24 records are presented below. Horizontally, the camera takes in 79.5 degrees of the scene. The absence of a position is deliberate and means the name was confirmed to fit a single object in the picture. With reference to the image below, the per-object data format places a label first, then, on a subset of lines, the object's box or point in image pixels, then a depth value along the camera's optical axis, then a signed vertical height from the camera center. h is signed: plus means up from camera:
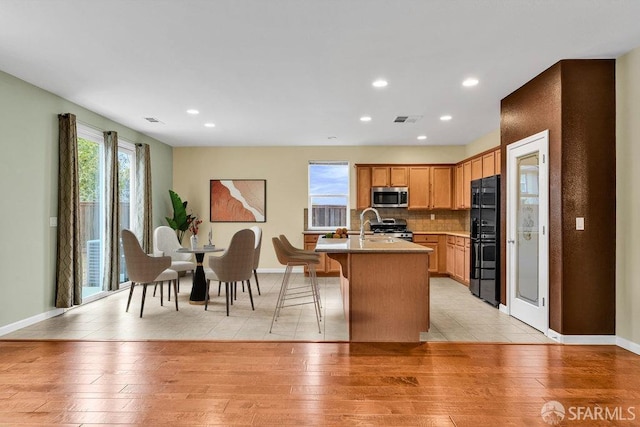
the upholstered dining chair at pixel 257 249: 5.32 -0.51
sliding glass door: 5.24 +0.09
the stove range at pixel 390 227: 7.53 -0.29
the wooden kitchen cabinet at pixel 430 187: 7.65 +0.50
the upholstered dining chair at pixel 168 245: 5.83 -0.50
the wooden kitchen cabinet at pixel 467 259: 6.09 -0.76
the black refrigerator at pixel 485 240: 4.90 -0.38
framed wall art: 7.96 +0.24
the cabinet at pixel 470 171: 5.66 +0.68
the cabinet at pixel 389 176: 7.67 +0.72
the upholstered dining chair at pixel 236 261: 4.60 -0.58
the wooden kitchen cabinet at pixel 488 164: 5.70 +0.73
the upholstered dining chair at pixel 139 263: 4.53 -0.60
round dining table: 5.15 -0.94
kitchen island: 3.54 -0.77
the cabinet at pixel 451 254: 6.95 -0.77
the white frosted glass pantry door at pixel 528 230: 3.79 -0.20
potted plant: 7.34 -0.06
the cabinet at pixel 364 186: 7.71 +0.53
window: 8.00 +0.36
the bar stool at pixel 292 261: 4.08 -0.52
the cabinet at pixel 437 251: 7.36 -0.75
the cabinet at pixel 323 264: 7.46 -1.00
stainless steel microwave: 7.60 +0.30
